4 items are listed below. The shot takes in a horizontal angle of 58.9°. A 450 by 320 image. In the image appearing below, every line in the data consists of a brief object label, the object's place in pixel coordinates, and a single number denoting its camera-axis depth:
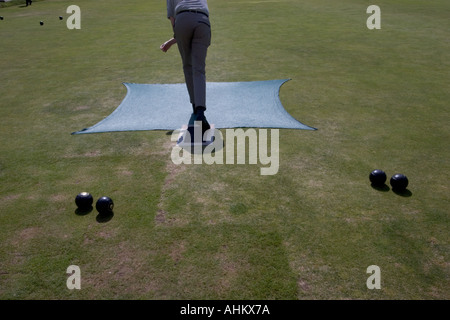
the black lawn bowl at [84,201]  4.79
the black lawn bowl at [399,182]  5.11
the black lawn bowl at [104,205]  4.68
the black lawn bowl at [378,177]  5.20
